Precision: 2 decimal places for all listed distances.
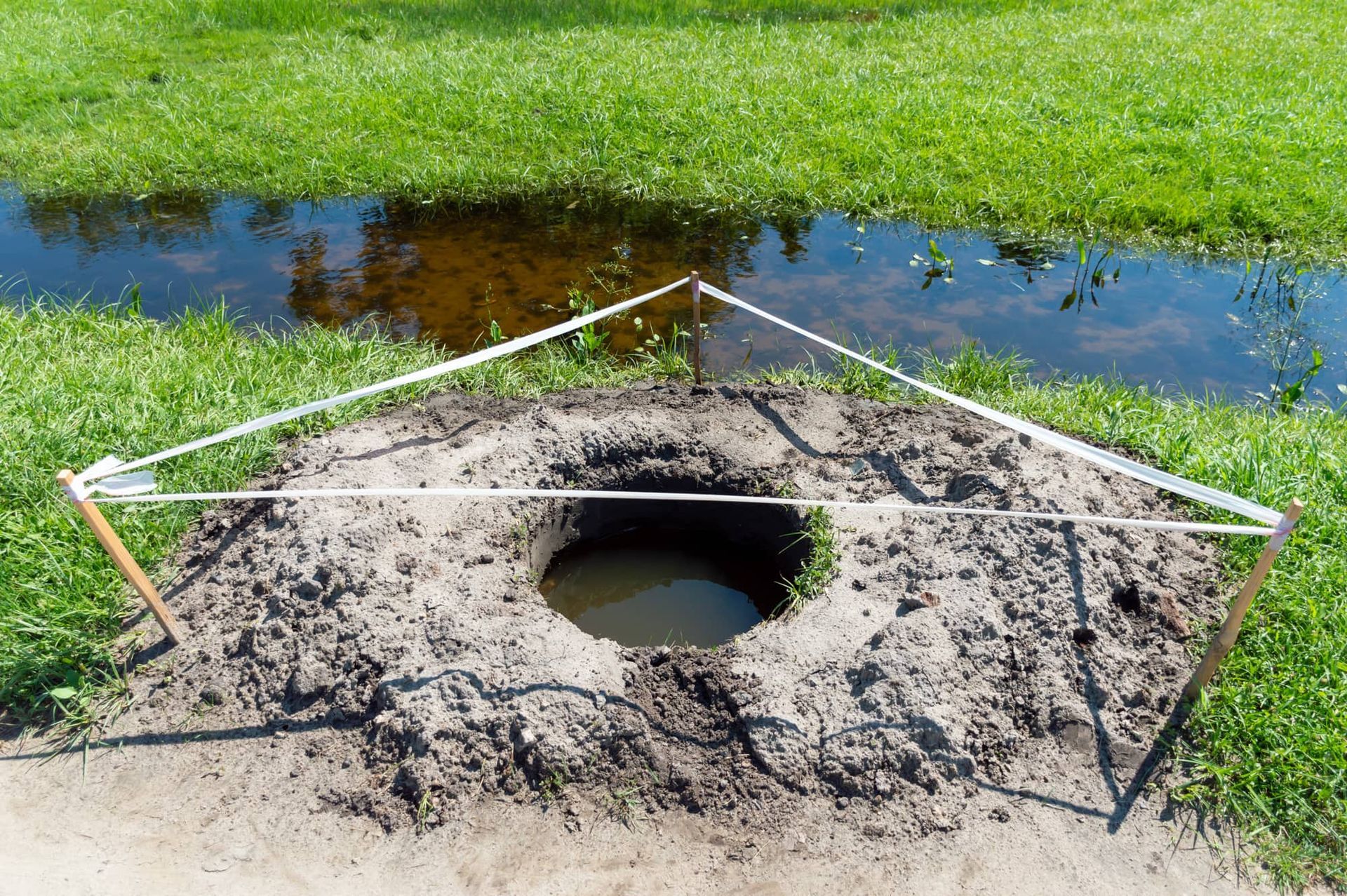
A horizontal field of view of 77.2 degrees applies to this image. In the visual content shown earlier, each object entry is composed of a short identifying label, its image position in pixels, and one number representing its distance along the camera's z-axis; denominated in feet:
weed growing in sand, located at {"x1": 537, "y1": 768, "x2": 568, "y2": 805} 9.04
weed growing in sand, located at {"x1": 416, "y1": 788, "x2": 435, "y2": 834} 8.84
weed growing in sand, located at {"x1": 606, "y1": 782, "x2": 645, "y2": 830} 8.89
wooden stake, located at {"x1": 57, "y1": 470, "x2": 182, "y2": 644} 9.19
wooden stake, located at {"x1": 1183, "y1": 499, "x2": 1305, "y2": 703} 8.06
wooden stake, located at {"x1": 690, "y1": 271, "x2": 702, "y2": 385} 13.66
